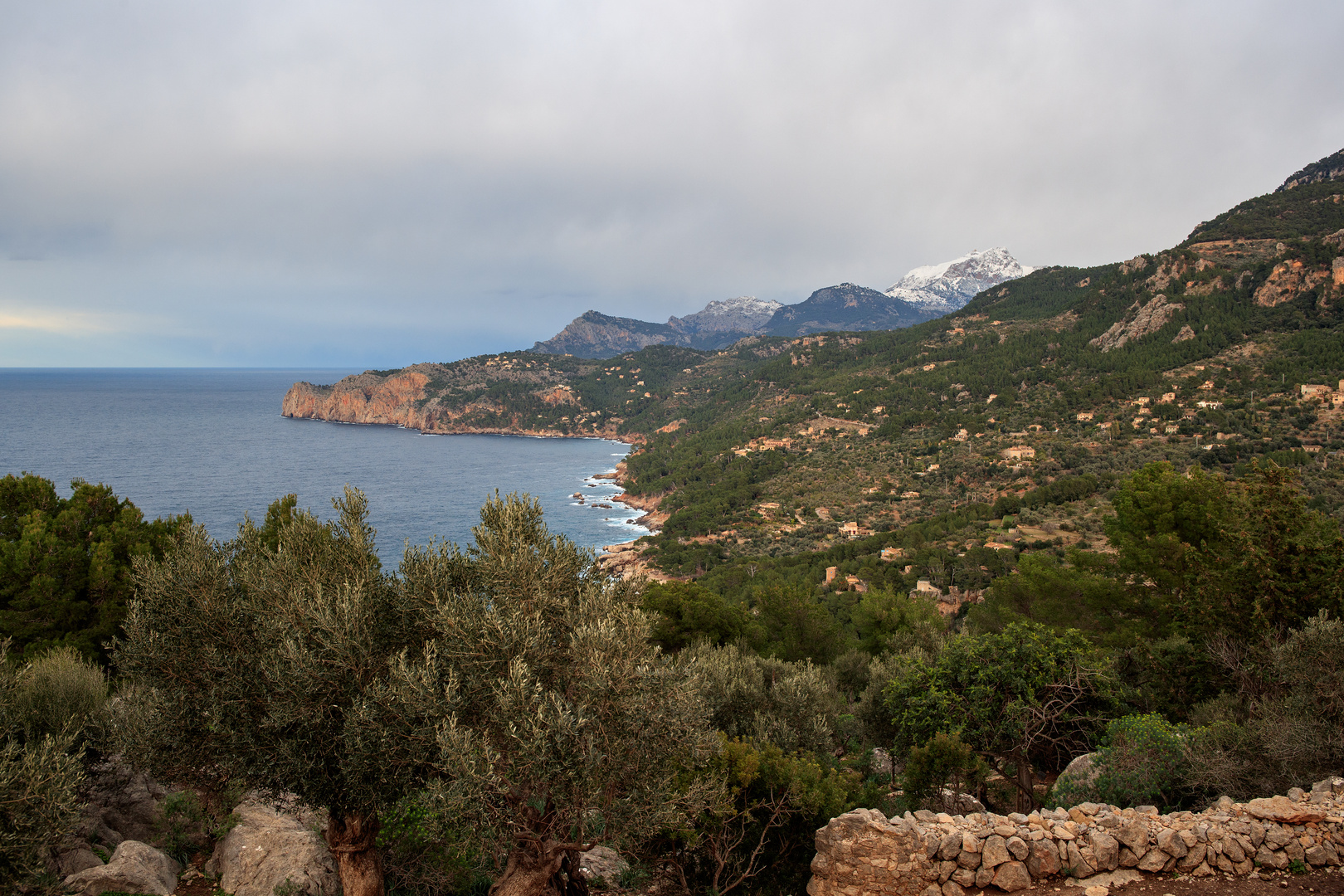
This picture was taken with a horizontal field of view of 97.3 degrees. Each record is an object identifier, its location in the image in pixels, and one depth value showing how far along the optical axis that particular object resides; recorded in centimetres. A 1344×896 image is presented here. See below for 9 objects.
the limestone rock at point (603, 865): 1018
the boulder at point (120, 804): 949
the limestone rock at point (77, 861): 797
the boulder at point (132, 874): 747
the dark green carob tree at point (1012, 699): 1123
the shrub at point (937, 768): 1000
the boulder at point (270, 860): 851
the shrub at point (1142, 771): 859
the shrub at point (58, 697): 917
